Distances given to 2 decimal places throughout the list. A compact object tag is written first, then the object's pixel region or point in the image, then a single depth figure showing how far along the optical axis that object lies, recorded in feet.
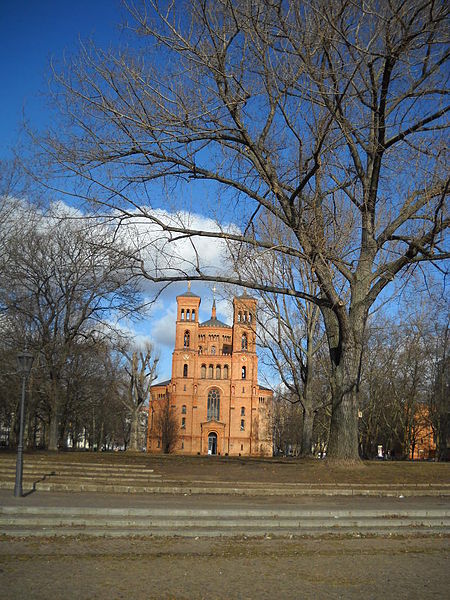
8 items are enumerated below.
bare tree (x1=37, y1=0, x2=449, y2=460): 41.55
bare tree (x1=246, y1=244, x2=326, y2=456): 91.81
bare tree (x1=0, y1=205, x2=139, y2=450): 87.15
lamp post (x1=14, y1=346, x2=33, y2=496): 35.01
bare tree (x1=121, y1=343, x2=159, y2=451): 169.37
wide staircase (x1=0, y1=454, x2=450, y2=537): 27.94
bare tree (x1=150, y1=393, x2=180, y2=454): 265.34
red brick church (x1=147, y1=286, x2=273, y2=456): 271.08
